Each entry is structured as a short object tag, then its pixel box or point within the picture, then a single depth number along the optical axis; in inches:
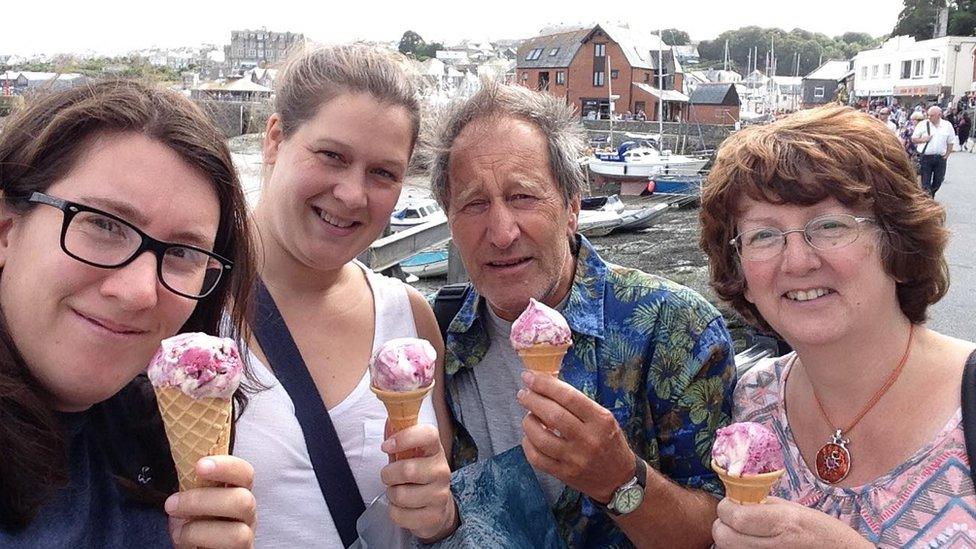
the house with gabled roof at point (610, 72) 2679.6
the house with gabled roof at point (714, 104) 2475.4
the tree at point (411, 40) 5797.7
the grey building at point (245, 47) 6750.0
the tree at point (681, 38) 6955.7
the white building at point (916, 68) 2116.1
